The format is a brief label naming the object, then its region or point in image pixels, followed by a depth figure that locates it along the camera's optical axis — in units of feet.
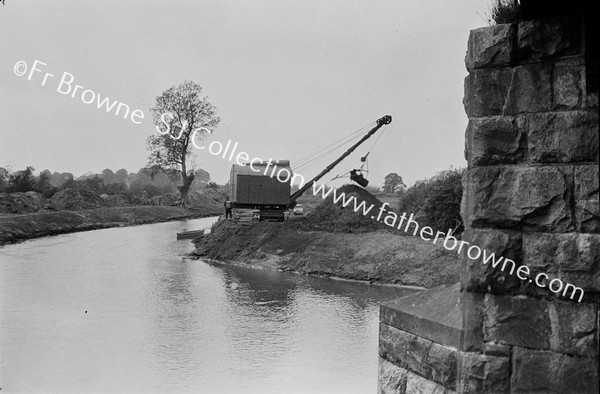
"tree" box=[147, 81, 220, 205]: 171.94
